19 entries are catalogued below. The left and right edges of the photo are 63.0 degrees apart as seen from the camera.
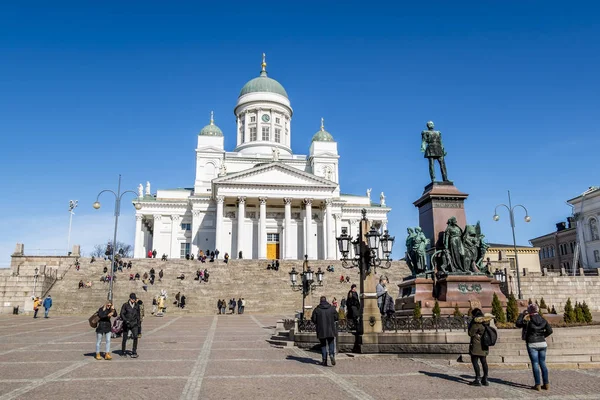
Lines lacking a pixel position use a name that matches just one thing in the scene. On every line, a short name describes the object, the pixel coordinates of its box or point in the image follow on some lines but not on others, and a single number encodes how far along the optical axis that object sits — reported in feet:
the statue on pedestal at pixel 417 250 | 51.16
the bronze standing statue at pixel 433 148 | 56.57
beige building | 214.90
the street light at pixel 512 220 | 116.78
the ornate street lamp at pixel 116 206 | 105.90
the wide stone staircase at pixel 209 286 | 120.47
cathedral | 197.77
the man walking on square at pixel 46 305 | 102.60
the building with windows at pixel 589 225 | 209.77
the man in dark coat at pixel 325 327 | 37.50
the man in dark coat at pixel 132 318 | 43.37
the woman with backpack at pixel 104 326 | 42.19
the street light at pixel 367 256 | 40.83
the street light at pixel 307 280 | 62.54
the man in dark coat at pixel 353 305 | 44.71
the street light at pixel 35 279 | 119.55
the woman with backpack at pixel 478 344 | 29.45
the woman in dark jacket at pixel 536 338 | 28.42
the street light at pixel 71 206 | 201.99
